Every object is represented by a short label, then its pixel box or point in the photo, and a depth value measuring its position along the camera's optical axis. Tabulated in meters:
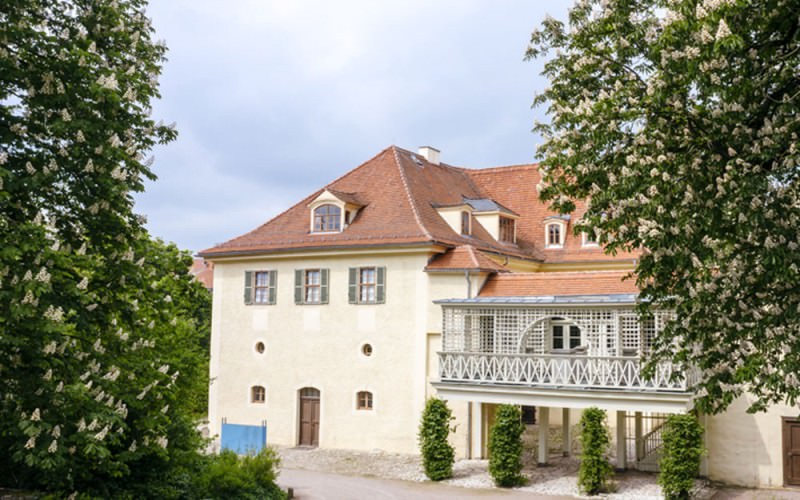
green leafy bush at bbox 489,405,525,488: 22.55
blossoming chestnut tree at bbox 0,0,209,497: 10.80
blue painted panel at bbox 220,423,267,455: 27.53
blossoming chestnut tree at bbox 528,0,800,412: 9.64
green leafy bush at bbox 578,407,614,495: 21.42
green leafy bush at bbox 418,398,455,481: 23.73
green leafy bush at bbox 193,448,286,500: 17.70
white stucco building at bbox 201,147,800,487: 22.69
